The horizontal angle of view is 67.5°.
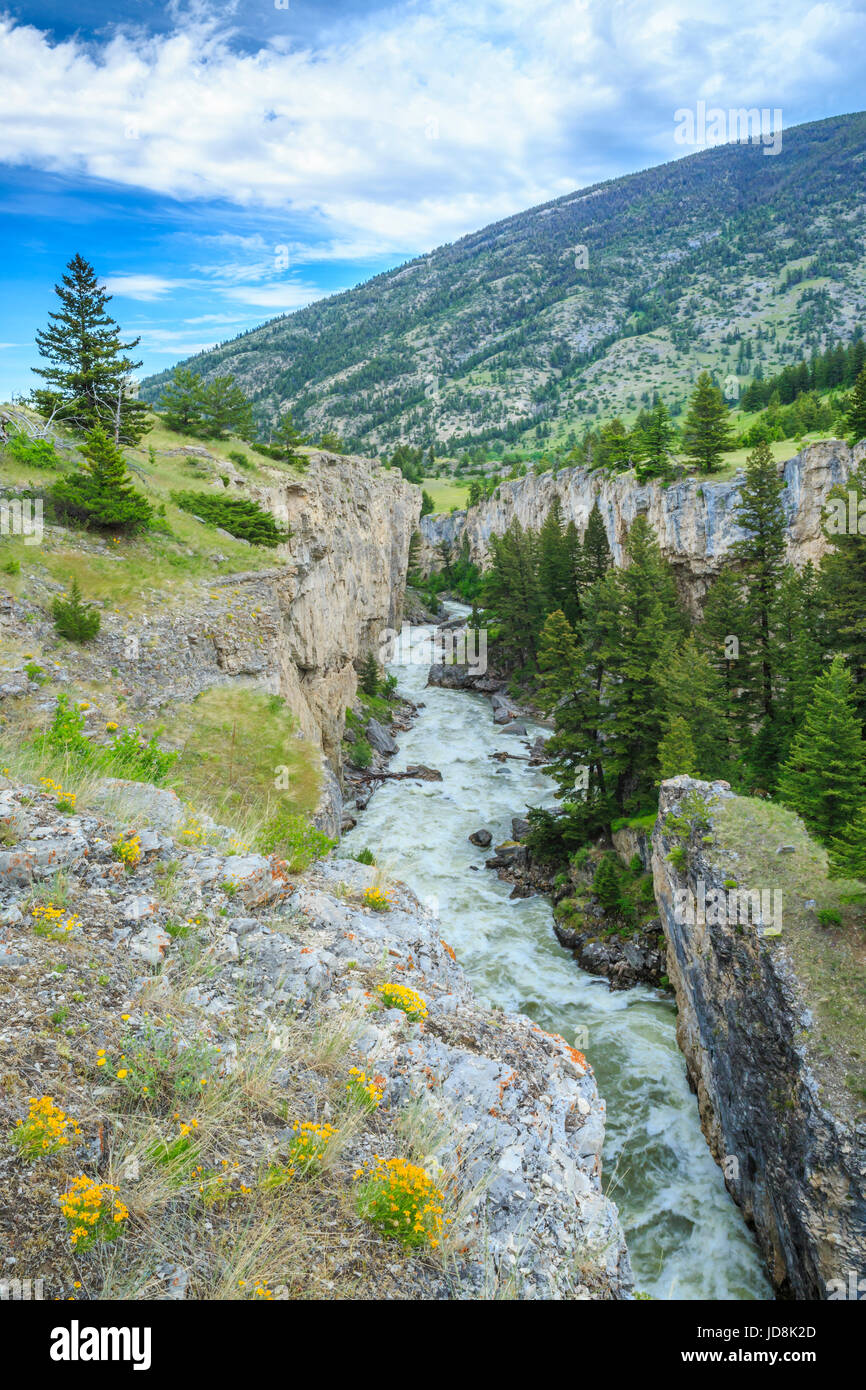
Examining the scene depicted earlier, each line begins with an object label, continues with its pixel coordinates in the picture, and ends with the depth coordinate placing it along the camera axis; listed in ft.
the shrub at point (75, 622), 49.90
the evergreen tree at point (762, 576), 96.12
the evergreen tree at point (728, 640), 95.95
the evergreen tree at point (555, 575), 190.08
